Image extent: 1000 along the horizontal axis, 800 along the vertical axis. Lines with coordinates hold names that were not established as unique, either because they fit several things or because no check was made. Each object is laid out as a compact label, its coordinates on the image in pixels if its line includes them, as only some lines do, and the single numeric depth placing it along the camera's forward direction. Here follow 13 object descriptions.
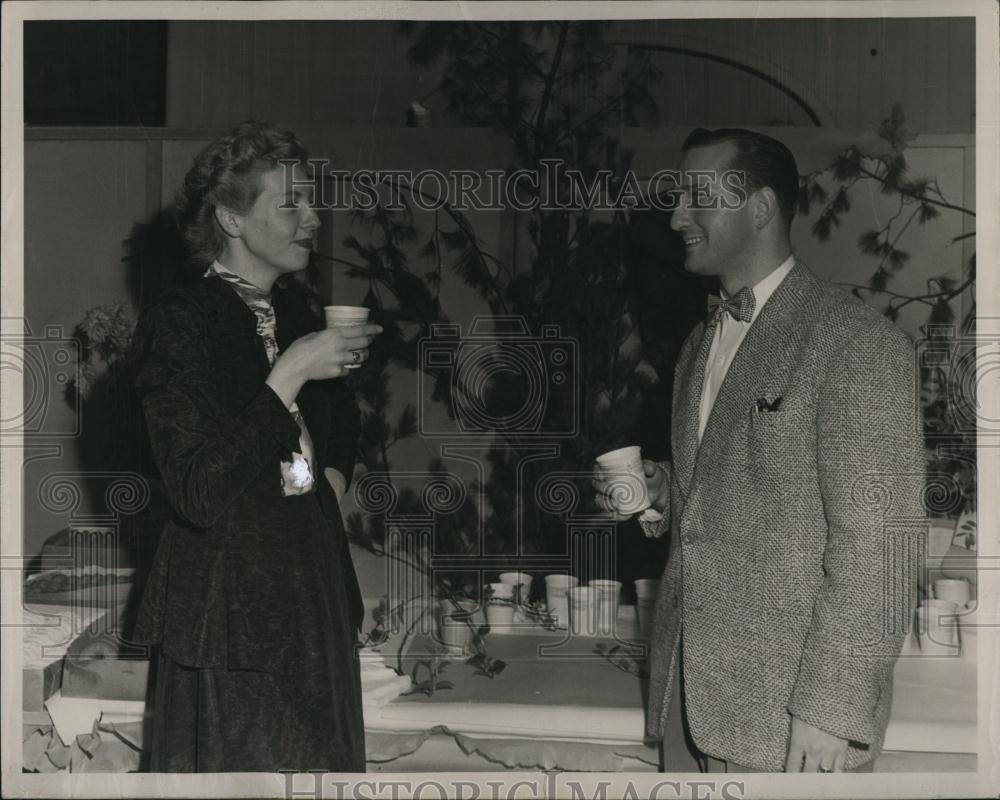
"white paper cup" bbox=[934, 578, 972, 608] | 2.63
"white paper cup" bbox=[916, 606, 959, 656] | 2.59
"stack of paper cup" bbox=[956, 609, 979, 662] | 2.48
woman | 1.87
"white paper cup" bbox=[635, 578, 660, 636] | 2.78
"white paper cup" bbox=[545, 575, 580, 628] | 2.82
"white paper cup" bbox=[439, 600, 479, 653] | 2.73
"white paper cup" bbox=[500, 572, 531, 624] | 2.83
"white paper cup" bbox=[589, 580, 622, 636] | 2.76
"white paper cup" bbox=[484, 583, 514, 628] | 2.80
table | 2.47
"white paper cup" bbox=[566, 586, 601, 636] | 2.76
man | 1.68
